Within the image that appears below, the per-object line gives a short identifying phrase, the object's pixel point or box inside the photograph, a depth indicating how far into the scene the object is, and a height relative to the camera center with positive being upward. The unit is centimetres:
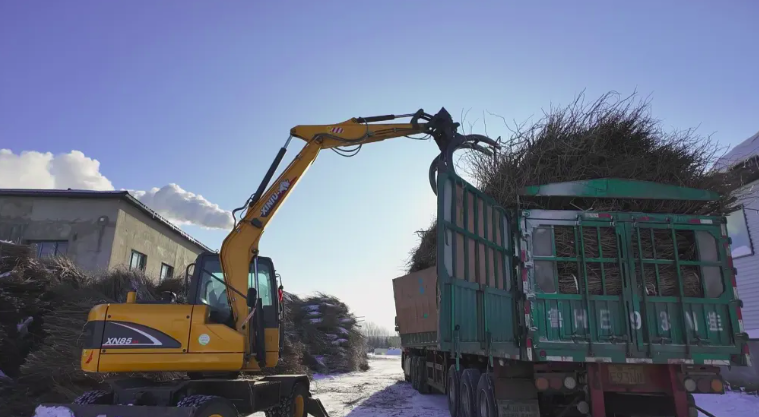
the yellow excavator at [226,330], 582 +3
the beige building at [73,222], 1645 +360
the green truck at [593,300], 594 +46
